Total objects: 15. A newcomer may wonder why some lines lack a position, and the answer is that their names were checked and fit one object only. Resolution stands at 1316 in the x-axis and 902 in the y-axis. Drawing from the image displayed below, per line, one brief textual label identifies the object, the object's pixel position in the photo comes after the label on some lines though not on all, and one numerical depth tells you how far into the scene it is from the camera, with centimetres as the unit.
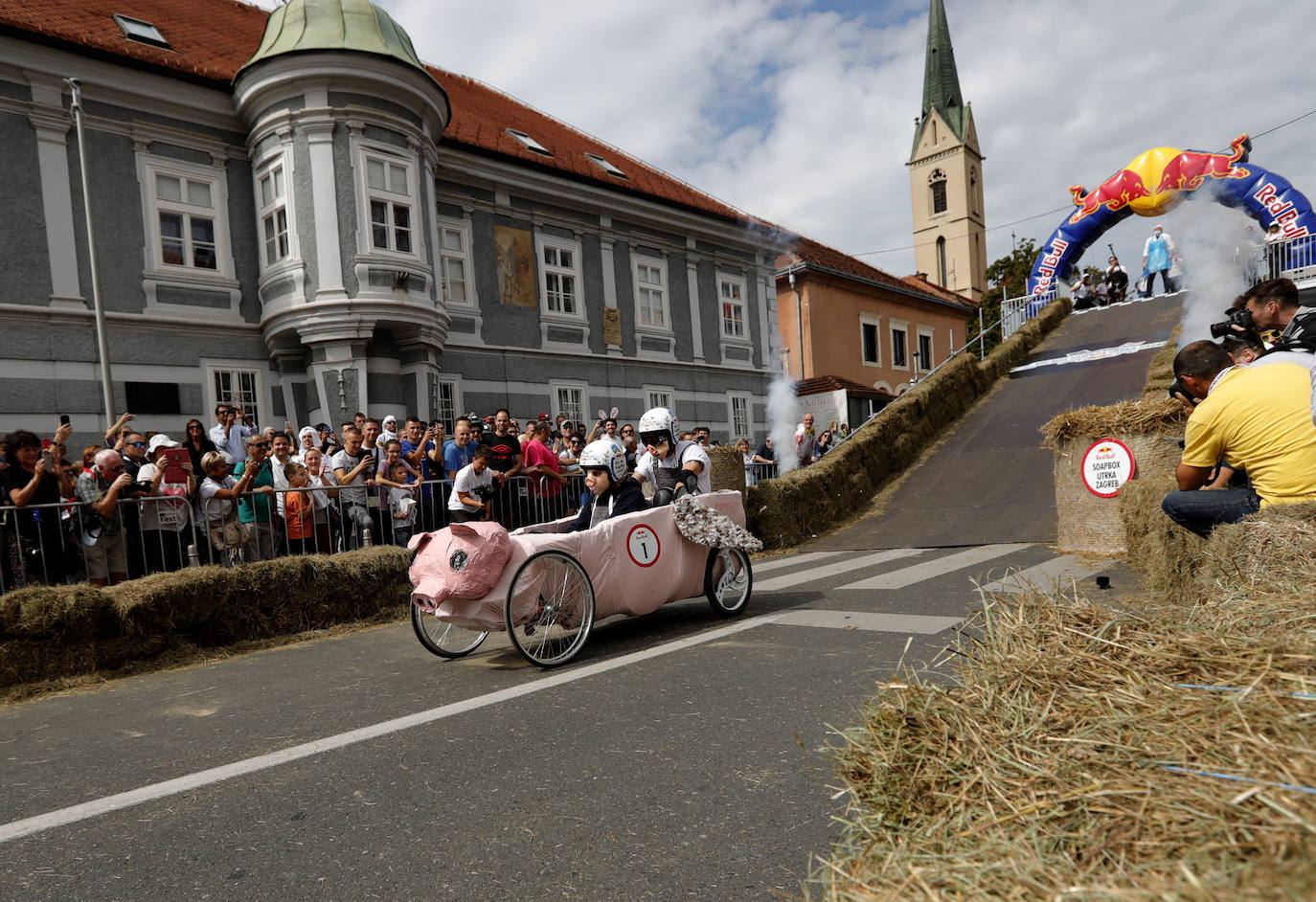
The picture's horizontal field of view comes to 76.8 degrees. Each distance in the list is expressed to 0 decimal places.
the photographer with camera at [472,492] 938
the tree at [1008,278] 5716
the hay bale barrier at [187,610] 632
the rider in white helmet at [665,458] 771
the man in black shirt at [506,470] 1065
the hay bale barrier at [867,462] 1292
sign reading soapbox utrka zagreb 934
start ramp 1189
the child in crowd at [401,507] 1006
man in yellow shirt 445
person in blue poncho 2620
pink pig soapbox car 562
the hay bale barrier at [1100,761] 127
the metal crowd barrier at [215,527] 712
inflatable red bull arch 2364
